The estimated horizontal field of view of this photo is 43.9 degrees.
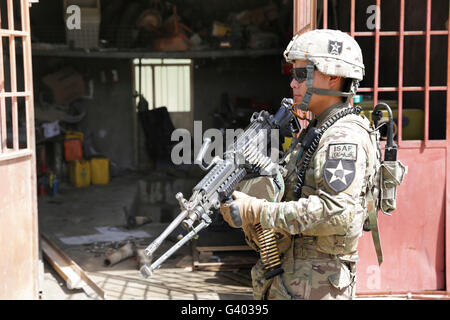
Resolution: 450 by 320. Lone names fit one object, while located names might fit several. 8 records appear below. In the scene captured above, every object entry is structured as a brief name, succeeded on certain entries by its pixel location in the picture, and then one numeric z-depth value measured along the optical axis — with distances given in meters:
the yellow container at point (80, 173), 13.00
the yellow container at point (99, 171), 13.37
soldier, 2.74
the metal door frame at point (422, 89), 5.32
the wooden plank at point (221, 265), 7.14
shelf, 12.62
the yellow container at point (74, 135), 13.29
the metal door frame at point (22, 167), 4.98
